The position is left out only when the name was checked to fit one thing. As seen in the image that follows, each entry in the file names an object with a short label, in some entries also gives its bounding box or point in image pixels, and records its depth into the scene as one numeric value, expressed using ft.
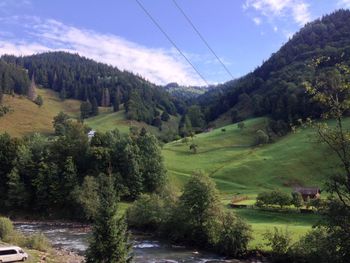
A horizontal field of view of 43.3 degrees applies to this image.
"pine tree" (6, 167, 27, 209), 318.65
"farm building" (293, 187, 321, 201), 307.23
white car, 142.57
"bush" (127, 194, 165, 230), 247.50
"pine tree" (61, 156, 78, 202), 319.06
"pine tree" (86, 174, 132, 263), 109.09
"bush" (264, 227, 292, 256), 176.09
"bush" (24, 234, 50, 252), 181.37
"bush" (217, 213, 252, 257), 187.73
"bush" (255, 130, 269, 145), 513.04
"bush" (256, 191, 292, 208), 268.21
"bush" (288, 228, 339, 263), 132.26
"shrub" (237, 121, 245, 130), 596.70
